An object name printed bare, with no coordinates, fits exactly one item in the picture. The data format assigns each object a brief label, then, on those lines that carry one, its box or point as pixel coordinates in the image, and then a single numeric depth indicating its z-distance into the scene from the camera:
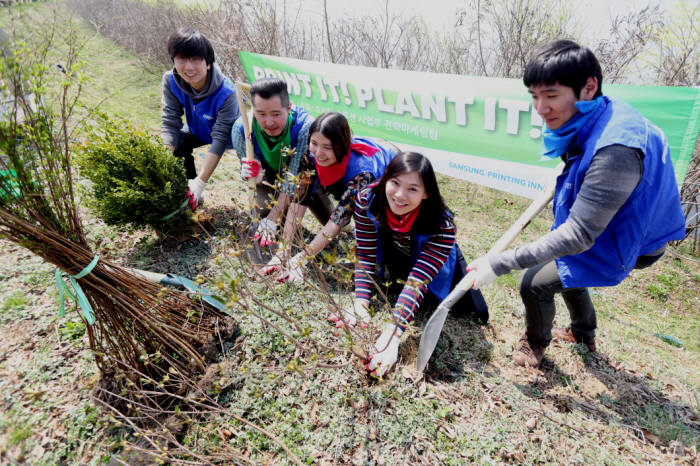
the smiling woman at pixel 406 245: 2.02
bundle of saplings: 1.35
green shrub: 2.44
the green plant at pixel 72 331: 2.14
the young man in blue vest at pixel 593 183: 1.50
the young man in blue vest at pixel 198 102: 2.92
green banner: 2.93
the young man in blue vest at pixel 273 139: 2.60
